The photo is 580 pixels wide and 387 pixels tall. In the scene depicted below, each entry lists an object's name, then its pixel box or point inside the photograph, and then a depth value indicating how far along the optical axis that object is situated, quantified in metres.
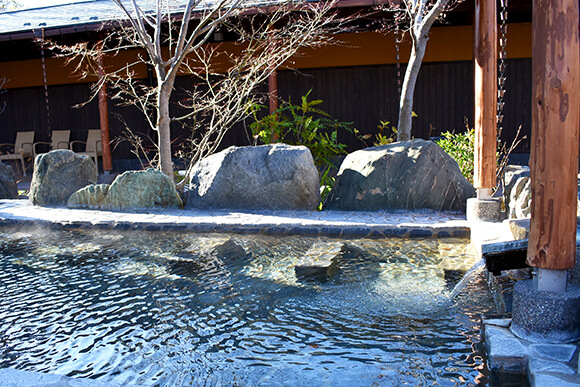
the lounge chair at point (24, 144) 12.22
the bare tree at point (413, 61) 7.14
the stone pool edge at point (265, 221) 5.47
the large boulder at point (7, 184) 8.83
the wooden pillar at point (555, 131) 2.54
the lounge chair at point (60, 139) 12.27
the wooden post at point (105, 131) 10.20
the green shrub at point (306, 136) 7.94
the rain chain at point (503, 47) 5.44
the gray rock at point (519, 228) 3.82
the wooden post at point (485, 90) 4.92
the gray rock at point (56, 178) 7.60
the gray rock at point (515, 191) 4.97
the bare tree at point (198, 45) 7.29
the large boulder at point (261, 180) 6.73
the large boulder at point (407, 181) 6.41
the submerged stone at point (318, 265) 4.25
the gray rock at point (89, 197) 7.21
